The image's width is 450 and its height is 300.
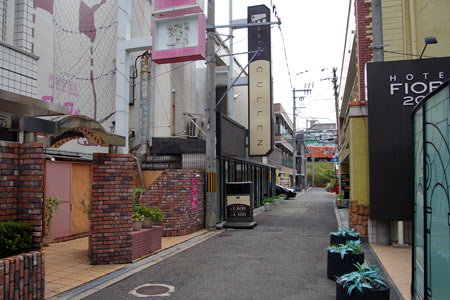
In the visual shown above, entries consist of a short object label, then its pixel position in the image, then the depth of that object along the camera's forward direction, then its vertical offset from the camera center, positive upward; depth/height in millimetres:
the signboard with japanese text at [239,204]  14344 -1306
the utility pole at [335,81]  37959 +9157
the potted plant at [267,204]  22170 -1992
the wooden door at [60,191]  10273 -628
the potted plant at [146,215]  9180 -1121
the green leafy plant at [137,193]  11780 -772
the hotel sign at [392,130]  9273 +996
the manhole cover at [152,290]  6051 -1981
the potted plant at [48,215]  9748 -1215
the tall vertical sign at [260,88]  18297 +3929
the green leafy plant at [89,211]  8406 -964
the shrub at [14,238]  5055 -958
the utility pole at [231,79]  18234 +4339
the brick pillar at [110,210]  7828 -860
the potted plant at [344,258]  6491 -1500
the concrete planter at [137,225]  8688 -1288
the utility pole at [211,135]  13391 +1191
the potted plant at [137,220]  8688 -1181
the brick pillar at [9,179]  5480 -175
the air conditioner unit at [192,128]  16603 +1791
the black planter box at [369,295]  4625 -1504
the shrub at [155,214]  9302 -1116
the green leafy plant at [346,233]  7827 -1289
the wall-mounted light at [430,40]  8672 +2961
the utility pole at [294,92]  42875 +8851
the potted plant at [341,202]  21689 -1816
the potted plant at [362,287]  4633 -1436
